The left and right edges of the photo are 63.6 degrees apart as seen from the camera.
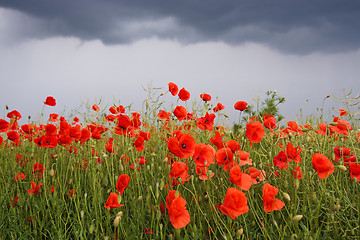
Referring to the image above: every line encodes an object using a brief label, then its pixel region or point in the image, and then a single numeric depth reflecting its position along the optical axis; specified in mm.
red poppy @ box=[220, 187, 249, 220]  1421
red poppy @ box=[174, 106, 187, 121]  2746
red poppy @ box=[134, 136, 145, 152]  2354
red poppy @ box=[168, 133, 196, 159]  1846
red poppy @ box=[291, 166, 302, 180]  1847
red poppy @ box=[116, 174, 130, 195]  1927
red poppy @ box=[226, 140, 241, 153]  1942
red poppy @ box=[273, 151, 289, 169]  2016
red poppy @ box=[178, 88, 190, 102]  3010
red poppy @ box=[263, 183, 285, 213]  1589
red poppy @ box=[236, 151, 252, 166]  2051
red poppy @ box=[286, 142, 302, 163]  1908
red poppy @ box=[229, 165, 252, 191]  1543
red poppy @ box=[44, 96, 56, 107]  3481
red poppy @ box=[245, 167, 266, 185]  1872
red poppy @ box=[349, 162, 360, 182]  1912
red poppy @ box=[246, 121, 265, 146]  1990
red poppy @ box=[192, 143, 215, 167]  1856
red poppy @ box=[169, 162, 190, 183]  1882
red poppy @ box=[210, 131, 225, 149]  2067
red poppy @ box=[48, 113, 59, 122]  3878
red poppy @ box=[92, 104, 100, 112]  3618
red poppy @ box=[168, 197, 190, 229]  1484
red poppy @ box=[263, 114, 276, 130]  2441
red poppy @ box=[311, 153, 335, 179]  1624
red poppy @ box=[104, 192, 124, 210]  1793
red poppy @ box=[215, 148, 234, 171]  1905
